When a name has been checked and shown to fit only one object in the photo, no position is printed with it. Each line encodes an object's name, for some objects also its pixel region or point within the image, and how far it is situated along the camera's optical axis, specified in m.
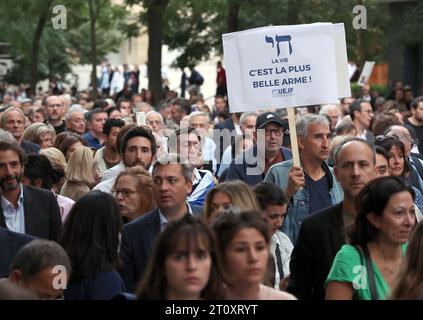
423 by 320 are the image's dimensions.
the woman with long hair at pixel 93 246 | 7.25
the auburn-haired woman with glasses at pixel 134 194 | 9.43
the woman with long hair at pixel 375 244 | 6.70
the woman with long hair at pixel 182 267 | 5.79
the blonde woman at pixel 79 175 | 11.28
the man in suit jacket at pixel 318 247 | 7.54
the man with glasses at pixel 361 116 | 17.69
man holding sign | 9.65
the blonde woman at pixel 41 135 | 14.73
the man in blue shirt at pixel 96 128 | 16.50
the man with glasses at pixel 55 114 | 18.98
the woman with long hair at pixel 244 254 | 6.13
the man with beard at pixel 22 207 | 9.30
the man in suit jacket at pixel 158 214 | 8.20
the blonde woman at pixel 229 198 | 8.04
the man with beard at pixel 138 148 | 11.34
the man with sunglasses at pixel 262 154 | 11.70
